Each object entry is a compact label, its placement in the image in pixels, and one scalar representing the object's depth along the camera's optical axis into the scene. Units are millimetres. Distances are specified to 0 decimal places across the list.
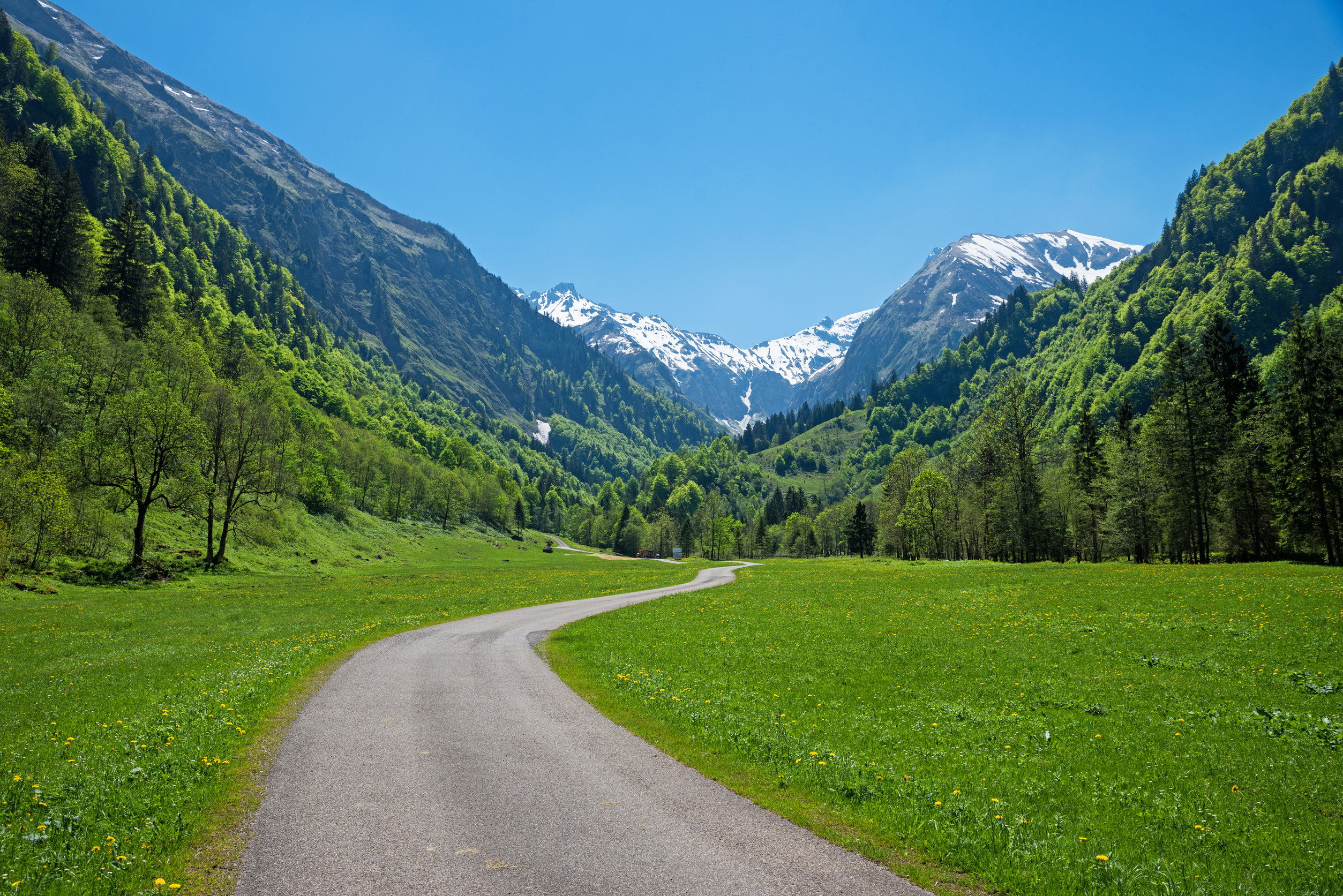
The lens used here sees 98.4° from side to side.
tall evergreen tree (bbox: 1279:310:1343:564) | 41500
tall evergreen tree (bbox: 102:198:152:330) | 91938
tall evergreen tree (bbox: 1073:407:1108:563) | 68000
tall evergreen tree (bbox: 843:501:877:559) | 131625
